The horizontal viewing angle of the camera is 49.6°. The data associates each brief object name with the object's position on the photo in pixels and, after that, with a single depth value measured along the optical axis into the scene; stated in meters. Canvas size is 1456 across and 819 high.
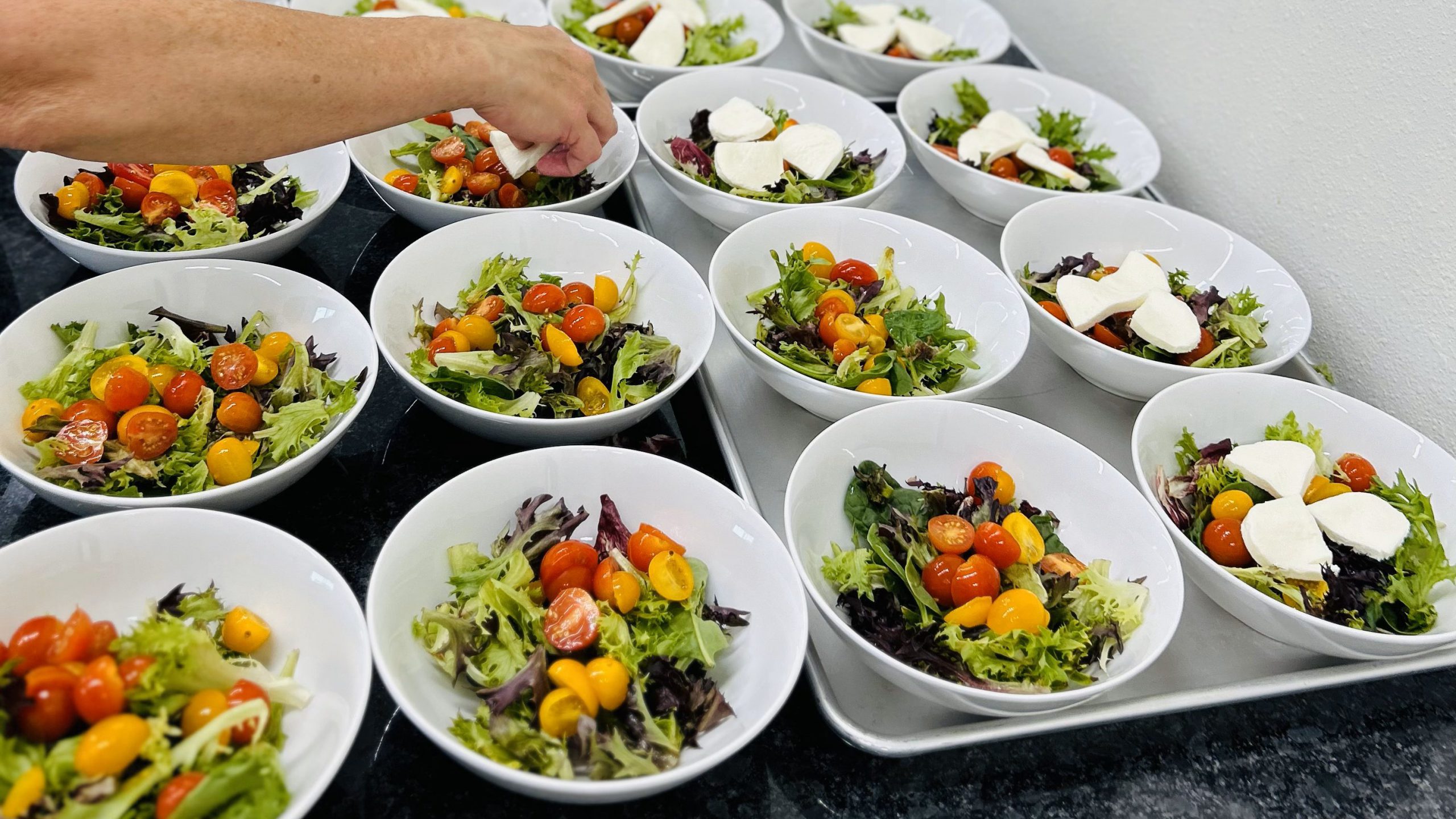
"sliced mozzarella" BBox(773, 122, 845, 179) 1.26
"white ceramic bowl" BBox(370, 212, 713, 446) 1.01
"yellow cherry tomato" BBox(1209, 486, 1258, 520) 1.02
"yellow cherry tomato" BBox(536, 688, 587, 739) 0.85
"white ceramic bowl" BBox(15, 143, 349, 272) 1.04
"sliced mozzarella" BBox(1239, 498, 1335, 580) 0.98
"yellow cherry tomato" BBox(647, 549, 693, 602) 0.90
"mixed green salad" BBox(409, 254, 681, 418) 1.01
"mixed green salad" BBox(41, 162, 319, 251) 1.07
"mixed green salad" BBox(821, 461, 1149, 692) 0.92
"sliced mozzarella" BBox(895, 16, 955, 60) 1.48
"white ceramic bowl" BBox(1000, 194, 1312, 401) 1.16
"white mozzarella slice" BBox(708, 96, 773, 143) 1.28
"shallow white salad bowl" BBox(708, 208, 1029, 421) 1.07
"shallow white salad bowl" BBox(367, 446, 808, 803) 0.83
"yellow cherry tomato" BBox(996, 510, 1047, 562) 0.97
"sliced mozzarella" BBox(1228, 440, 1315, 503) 1.03
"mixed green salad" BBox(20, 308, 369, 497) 0.93
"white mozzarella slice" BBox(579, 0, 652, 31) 1.42
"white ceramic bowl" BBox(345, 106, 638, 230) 1.14
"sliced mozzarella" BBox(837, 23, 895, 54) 1.47
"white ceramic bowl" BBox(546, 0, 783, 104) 1.37
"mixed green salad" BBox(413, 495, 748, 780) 0.85
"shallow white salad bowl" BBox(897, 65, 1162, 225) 1.27
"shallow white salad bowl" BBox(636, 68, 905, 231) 1.21
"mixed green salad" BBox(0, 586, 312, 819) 0.78
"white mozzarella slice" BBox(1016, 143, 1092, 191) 1.31
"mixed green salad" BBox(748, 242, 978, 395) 1.08
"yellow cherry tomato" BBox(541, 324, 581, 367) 1.04
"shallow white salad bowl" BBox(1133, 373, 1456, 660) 0.99
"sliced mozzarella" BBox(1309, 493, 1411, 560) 1.00
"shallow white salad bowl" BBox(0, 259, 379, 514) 0.95
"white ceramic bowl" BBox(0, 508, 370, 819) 0.85
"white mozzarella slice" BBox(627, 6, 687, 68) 1.40
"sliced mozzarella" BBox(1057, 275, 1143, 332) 1.13
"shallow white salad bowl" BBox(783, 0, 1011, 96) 1.45
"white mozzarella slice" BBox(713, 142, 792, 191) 1.24
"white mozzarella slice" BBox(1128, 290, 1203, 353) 1.12
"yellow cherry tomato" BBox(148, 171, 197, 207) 1.10
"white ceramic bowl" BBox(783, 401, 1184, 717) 0.95
